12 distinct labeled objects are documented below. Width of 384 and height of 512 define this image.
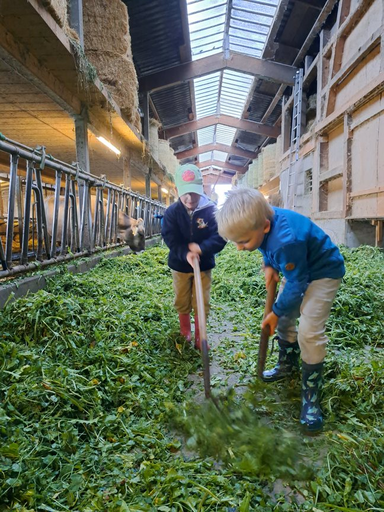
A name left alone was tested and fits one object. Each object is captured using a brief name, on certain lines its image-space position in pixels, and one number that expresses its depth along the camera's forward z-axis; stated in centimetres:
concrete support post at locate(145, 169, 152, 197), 1509
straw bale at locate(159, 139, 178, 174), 1648
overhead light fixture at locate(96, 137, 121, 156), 938
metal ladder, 1183
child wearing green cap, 298
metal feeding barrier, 353
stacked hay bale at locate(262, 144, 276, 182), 1725
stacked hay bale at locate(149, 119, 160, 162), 1442
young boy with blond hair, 197
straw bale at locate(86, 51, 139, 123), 736
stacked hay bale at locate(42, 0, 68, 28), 432
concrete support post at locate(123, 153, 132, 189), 1165
